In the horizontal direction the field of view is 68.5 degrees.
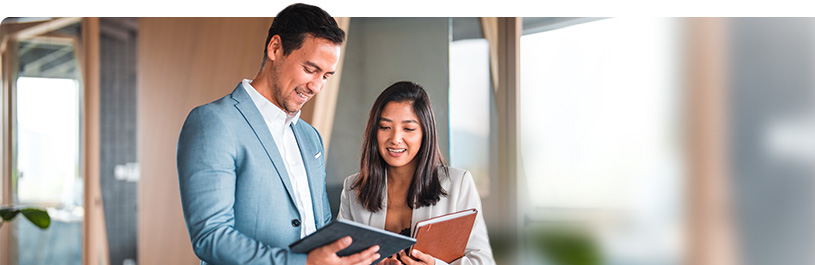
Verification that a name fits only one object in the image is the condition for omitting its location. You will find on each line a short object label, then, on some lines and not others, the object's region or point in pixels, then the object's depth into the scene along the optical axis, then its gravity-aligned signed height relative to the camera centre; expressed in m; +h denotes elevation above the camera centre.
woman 2.08 -0.16
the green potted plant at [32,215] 2.11 -0.30
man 1.66 -0.09
